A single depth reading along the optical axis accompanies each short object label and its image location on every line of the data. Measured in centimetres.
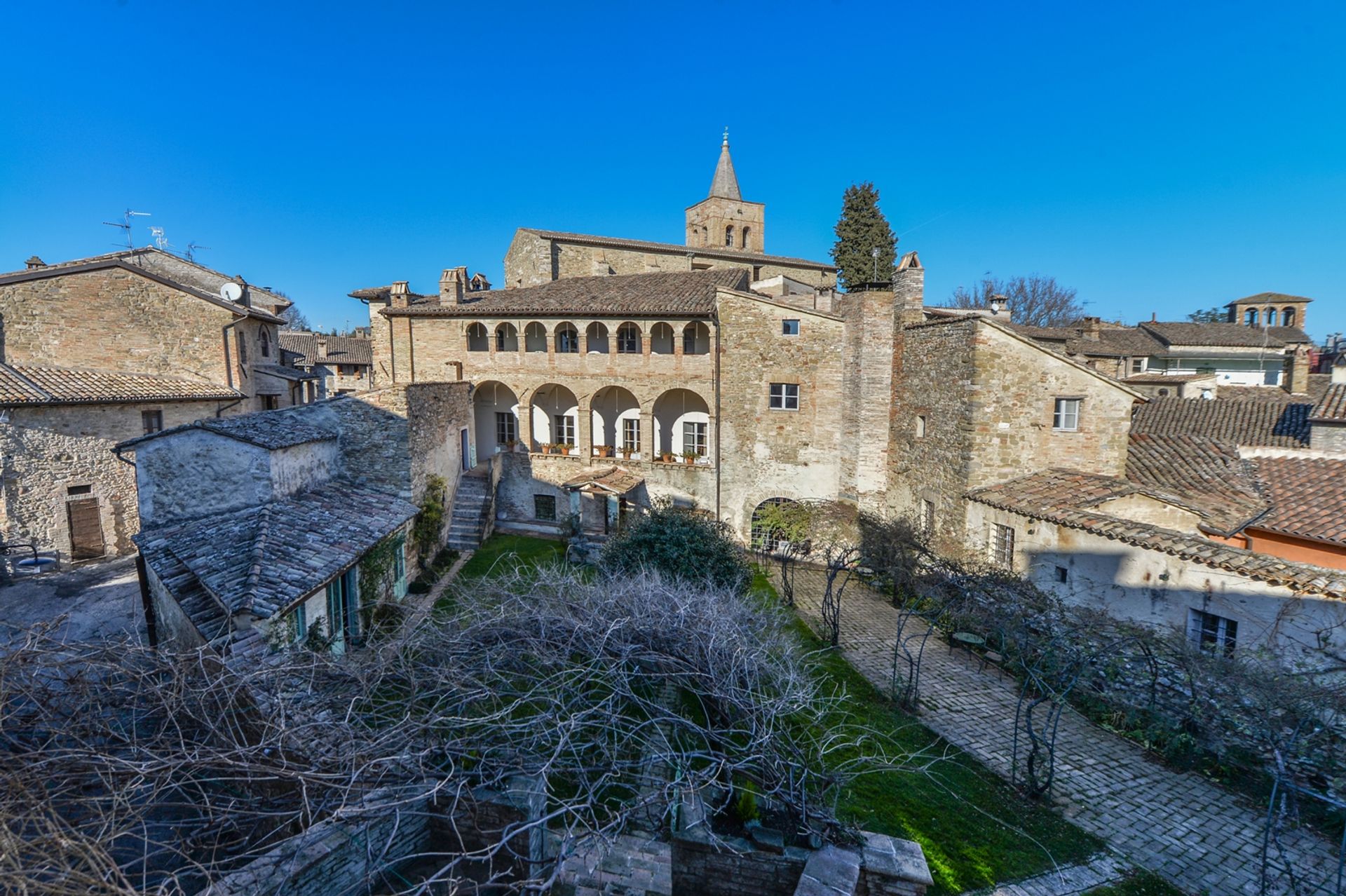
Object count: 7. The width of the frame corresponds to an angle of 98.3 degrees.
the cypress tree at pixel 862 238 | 3509
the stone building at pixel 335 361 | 4191
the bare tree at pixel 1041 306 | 5456
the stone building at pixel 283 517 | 899
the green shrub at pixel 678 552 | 1302
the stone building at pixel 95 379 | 1669
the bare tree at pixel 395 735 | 492
